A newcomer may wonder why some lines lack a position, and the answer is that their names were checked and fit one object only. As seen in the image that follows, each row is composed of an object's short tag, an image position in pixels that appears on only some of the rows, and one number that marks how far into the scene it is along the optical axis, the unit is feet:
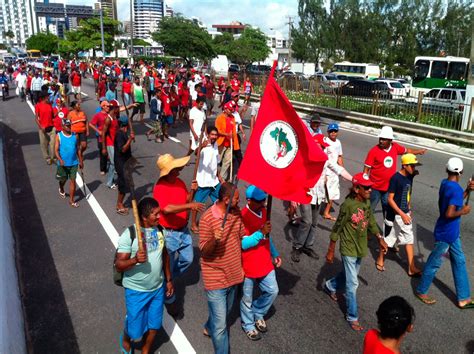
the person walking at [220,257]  11.17
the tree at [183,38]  132.46
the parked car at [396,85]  90.68
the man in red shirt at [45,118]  32.32
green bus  95.96
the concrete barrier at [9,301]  10.00
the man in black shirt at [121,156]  23.08
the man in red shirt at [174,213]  14.25
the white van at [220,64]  166.80
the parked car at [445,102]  46.54
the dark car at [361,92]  56.03
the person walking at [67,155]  23.81
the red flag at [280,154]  11.00
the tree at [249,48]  219.41
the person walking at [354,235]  13.73
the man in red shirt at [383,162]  19.43
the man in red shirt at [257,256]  12.12
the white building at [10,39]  565.37
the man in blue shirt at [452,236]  14.28
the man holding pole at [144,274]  10.77
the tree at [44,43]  320.91
